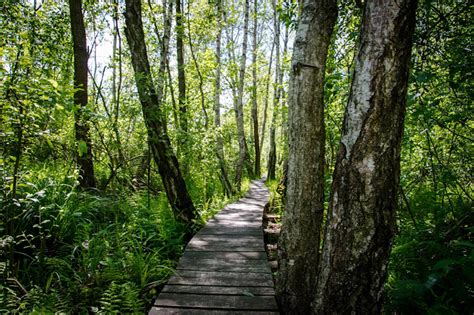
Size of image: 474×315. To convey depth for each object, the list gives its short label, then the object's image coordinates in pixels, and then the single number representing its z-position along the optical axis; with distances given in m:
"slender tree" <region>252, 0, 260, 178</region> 15.69
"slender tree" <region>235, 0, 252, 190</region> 11.19
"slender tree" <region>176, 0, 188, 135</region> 8.68
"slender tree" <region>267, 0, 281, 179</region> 14.88
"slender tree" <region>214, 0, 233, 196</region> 9.55
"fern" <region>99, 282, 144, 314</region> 2.69
